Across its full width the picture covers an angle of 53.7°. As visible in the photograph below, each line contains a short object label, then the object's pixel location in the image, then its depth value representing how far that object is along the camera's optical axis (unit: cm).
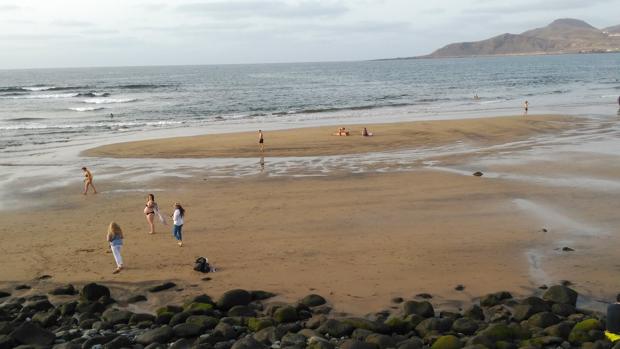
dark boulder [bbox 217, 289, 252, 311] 1182
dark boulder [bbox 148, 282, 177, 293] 1311
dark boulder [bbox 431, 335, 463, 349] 960
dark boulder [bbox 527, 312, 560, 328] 1053
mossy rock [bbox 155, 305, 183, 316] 1151
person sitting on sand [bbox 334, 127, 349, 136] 3730
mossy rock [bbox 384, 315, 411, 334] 1048
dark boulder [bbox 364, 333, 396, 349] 971
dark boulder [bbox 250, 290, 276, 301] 1241
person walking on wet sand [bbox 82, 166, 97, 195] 2289
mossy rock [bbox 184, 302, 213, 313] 1147
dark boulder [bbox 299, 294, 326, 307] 1193
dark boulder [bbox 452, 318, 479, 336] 1042
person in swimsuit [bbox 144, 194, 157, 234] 1714
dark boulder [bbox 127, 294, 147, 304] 1256
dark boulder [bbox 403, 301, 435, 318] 1118
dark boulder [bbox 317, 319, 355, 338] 1045
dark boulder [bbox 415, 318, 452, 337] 1039
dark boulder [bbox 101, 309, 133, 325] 1132
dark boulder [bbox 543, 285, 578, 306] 1141
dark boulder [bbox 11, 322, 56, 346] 1043
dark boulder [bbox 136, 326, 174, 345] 1043
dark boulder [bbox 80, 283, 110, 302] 1236
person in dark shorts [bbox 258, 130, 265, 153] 3269
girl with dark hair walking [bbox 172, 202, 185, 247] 1572
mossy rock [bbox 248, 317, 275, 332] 1074
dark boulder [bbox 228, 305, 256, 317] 1149
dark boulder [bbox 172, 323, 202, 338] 1059
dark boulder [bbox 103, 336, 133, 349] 1013
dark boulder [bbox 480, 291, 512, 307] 1175
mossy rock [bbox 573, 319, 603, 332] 1010
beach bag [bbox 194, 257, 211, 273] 1402
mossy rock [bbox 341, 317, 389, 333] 1040
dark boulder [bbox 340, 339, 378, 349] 949
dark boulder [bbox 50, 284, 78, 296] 1289
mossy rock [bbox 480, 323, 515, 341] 985
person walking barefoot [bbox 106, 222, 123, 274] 1425
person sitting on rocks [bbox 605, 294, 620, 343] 959
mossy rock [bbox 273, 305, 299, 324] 1108
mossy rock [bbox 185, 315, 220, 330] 1087
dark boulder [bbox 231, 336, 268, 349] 971
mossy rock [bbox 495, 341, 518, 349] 948
